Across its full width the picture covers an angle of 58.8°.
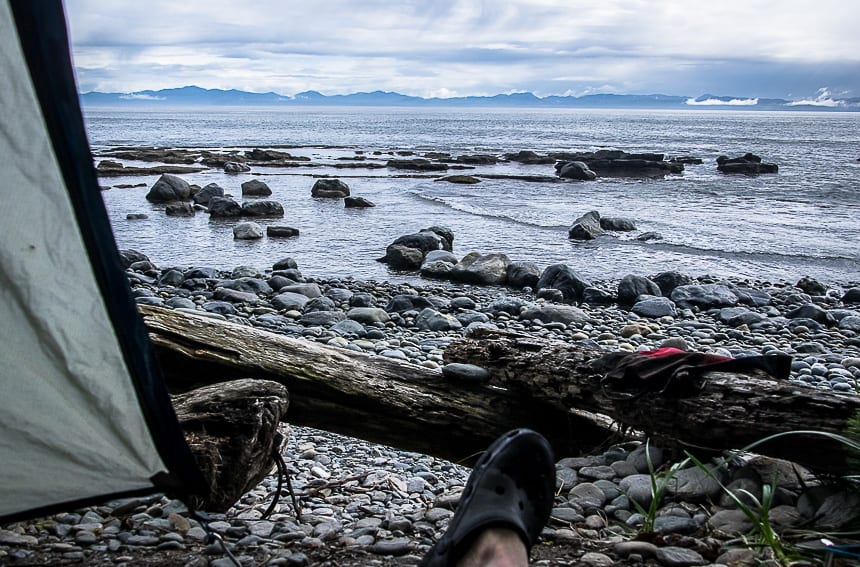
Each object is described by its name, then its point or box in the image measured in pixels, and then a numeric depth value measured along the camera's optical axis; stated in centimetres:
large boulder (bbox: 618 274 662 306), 1067
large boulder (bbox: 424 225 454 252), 1511
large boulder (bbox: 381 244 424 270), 1326
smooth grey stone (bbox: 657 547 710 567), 277
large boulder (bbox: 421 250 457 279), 1237
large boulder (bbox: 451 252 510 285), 1184
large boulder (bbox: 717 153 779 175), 3763
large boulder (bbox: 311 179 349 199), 2486
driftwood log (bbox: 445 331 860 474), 330
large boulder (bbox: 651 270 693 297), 1137
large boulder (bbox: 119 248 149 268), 1289
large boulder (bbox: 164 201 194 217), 2053
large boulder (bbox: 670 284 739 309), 1043
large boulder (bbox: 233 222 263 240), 1664
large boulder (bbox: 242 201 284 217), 2023
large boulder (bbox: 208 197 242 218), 2022
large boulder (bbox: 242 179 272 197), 2431
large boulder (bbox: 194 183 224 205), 2245
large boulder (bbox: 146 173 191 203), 2277
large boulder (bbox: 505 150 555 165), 4297
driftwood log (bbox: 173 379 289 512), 325
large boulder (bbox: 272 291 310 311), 962
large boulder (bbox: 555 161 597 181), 3356
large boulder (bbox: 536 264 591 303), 1088
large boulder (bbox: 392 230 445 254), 1428
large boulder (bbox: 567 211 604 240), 1709
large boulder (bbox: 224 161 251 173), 3388
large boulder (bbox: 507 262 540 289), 1165
